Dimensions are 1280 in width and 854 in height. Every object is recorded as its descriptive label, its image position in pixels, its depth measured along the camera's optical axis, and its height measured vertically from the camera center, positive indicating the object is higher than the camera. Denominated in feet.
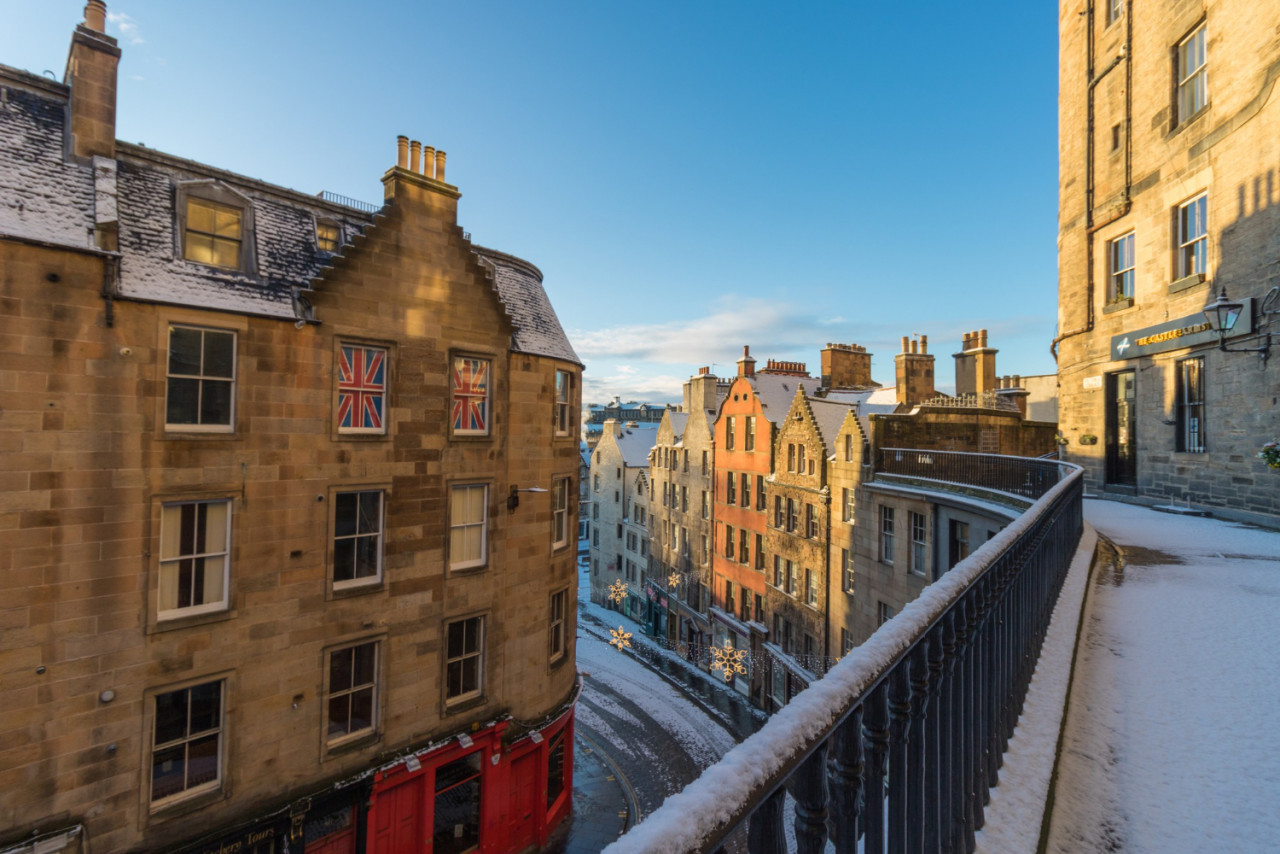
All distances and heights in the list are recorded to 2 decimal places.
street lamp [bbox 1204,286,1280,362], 41.78 +9.07
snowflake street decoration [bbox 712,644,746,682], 106.11 -40.72
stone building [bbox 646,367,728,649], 122.42 -17.68
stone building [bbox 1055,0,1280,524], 45.24 +17.80
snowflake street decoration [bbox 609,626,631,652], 123.85 -43.23
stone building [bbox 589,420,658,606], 149.59 -20.93
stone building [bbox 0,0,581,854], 31.83 -5.33
